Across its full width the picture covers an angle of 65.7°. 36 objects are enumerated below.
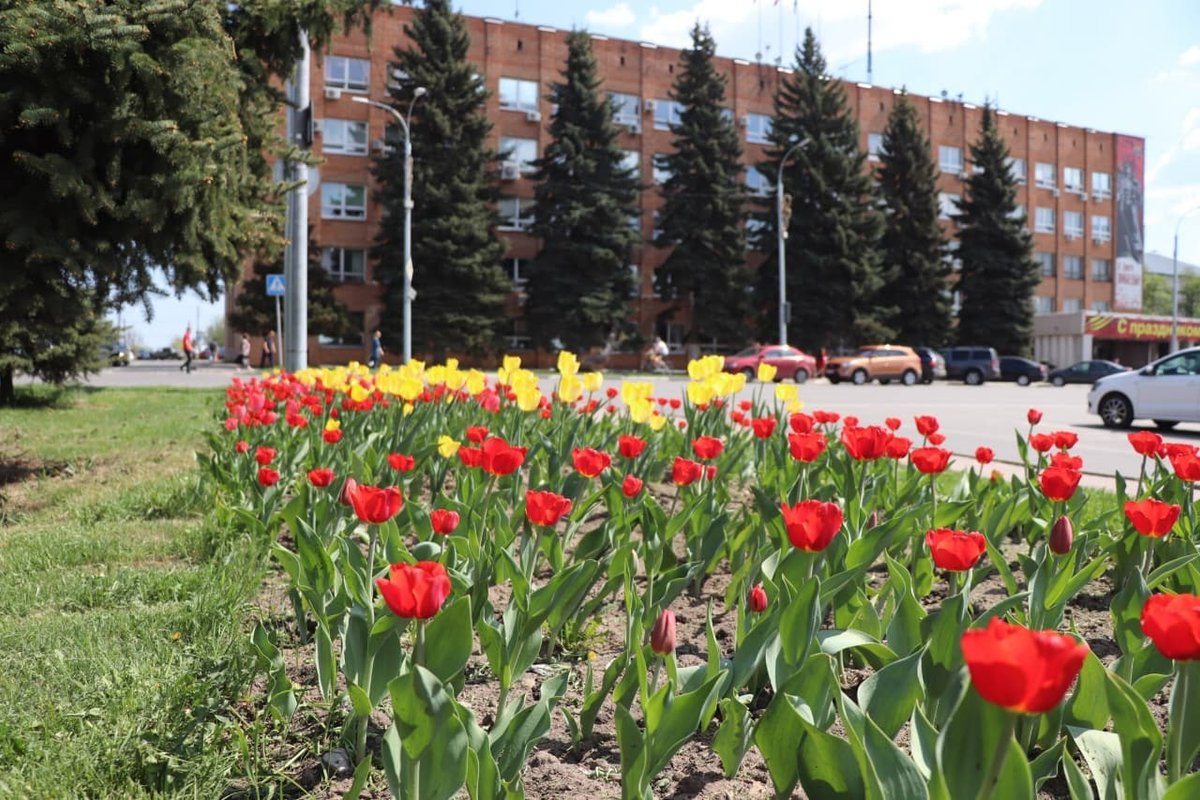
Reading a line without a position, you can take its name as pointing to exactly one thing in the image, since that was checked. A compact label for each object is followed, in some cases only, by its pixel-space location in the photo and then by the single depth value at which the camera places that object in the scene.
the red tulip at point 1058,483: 2.70
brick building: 40.84
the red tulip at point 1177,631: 1.18
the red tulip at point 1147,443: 3.68
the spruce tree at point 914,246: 45.16
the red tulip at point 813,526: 1.99
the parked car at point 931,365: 39.09
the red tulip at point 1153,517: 2.26
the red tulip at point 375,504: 2.20
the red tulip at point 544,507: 2.32
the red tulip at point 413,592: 1.51
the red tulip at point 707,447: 3.45
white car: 13.74
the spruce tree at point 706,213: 41.59
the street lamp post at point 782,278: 36.44
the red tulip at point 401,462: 3.04
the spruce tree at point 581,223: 39.19
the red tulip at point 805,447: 2.97
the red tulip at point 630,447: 3.44
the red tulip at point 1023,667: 0.94
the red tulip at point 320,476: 3.04
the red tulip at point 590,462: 2.92
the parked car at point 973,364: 39.69
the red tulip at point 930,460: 3.05
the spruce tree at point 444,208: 37.09
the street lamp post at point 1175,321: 45.47
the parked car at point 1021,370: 41.88
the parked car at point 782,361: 34.30
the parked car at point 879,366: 37.12
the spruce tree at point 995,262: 47.22
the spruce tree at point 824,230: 42.34
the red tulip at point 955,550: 1.89
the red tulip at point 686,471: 3.08
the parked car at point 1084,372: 37.66
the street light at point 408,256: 26.81
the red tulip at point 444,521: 2.31
